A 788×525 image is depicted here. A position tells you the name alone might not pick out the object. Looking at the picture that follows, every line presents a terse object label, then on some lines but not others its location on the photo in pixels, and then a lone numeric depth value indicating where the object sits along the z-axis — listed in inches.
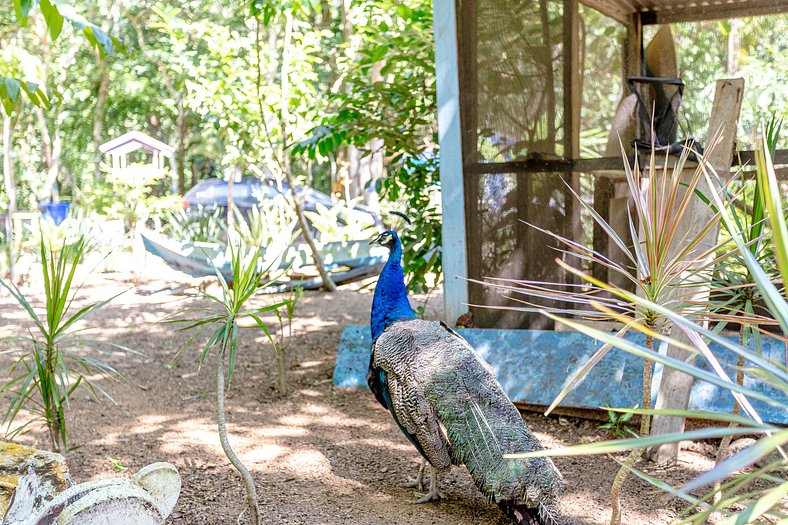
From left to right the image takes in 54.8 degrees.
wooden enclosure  202.5
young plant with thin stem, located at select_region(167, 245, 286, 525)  116.6
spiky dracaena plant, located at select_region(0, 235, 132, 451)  132.1
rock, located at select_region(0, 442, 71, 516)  107.0
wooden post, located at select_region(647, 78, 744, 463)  144.1
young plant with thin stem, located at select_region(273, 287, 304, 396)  206.7
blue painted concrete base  164.9
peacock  117.3
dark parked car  593.9
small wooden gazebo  523.5
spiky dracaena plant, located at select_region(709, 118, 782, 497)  110.2
